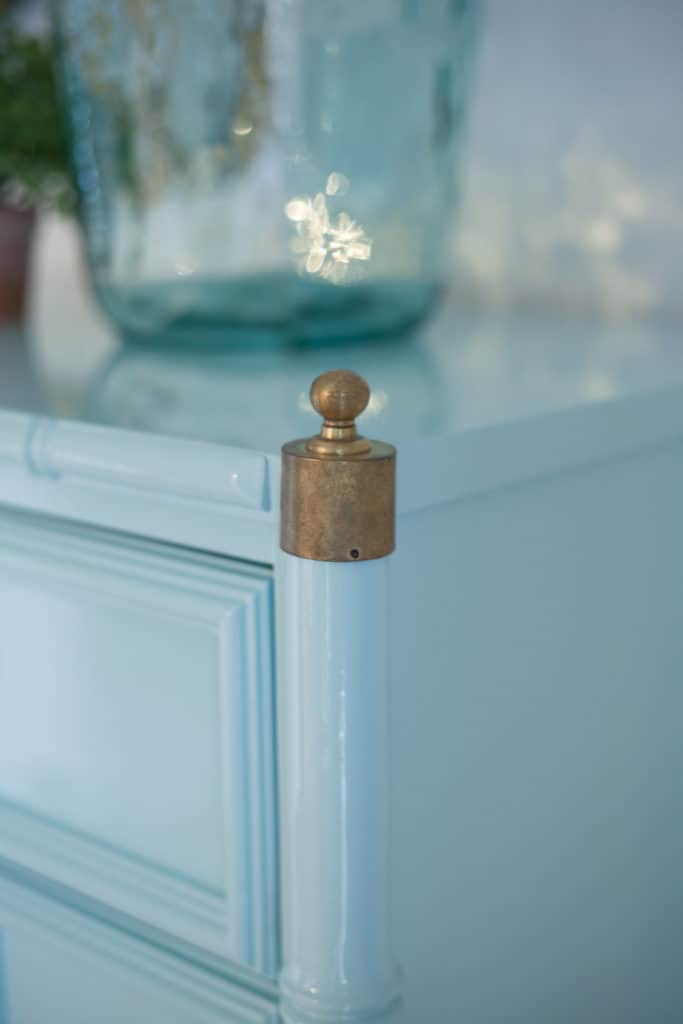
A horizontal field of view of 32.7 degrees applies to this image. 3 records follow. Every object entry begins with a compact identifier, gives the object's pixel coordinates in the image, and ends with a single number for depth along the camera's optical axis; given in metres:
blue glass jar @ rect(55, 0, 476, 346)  0.56
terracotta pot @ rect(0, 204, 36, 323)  0.80
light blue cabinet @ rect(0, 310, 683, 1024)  0.36
